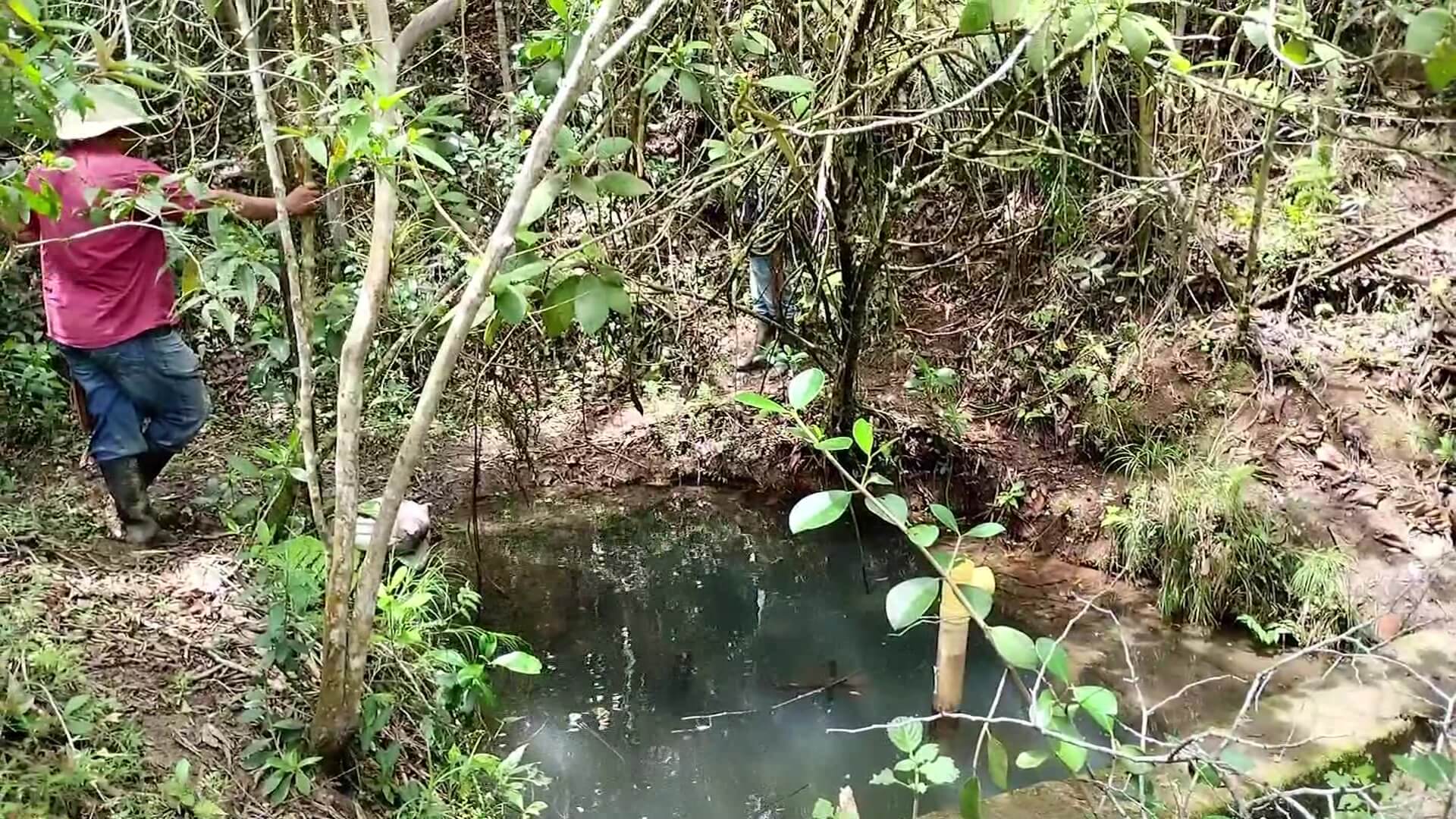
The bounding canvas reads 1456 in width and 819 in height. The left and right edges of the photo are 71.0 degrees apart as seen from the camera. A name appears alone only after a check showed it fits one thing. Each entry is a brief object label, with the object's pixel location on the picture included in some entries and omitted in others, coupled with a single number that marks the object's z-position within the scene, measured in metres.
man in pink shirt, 2.57
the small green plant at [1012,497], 4.75
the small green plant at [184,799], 2.13
